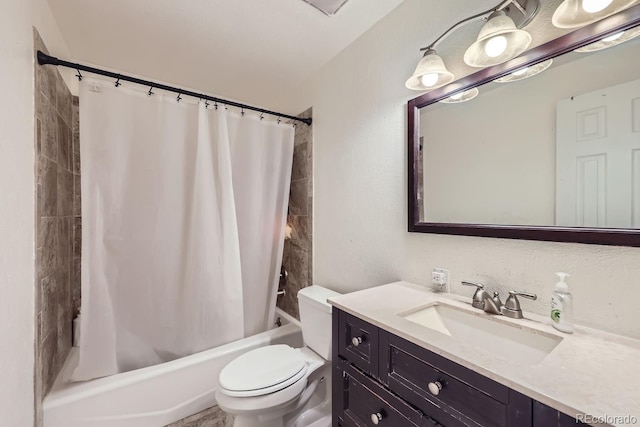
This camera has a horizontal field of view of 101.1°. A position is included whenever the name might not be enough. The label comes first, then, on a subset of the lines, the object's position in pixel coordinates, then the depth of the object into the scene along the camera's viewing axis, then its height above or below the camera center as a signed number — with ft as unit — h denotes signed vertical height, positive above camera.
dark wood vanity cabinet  1.91 -1.62
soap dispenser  2.62 -0.97
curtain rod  3.90 +2.37
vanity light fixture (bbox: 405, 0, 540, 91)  2.97 +2.05
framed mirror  2.50 +0.77
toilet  3.97 -2.72
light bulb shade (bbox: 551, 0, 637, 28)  2.49 +1.96
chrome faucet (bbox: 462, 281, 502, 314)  3.09 -1.09
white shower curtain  4.66 -0.27
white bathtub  4.15 -3.12
